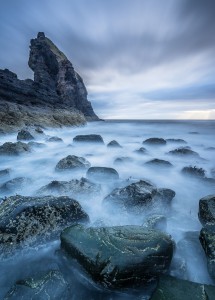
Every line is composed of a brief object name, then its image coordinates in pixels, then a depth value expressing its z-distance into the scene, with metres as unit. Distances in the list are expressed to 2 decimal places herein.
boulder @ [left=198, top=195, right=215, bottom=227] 3.46
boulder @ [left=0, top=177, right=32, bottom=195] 4.84
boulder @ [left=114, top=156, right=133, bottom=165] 7.87
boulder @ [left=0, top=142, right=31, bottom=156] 8.31
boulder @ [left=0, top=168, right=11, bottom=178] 5.94
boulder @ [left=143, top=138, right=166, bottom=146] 11.84
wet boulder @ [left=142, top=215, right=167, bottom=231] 3.35
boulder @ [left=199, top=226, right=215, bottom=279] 2.51
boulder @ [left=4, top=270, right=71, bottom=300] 2.12
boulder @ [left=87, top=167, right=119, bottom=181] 5.79
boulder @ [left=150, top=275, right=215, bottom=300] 1.98
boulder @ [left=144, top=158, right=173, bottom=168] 7.29
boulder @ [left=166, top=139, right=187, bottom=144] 13.31
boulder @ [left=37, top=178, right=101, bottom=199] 4.61
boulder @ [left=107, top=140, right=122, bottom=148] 11.37
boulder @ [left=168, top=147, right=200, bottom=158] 9.02
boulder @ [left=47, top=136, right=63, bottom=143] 12.79
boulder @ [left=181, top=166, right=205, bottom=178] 6.13
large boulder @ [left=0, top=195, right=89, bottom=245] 2.94
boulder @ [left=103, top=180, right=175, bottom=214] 4.00
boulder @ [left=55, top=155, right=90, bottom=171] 6.50
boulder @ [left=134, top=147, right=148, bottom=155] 9.60
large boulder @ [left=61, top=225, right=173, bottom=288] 2.23
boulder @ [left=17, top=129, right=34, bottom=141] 12.16
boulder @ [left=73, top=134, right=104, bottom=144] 12.46
